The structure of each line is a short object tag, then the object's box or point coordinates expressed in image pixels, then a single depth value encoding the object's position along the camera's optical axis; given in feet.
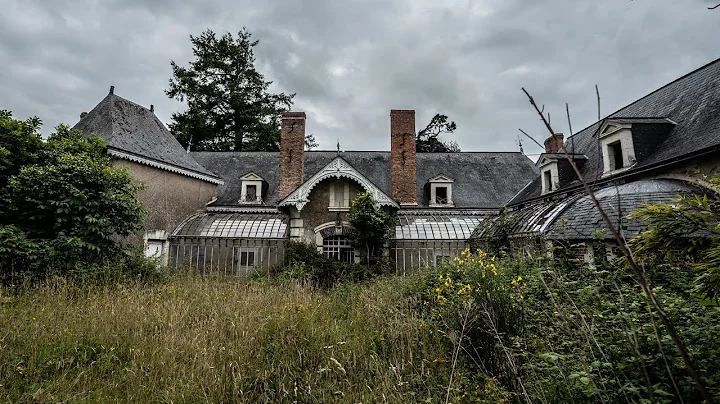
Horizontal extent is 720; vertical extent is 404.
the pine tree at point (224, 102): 92.12
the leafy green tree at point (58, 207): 26.71
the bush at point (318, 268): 34.60
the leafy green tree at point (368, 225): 39.09
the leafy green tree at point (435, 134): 107.04
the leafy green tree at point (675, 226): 8.91
